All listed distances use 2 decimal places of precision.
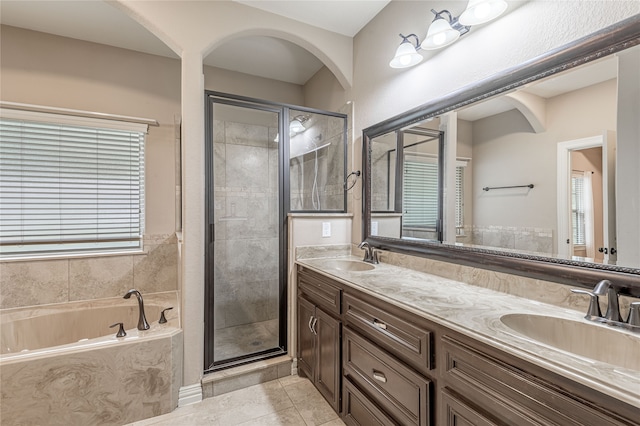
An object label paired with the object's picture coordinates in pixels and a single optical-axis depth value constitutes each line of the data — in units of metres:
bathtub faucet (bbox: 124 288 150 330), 1.96
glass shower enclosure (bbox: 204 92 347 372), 2.19
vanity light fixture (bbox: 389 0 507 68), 1.37
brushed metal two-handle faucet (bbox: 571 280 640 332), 0.91
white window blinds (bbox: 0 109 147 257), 2.40
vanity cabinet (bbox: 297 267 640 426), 0.74
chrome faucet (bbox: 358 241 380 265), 2.19
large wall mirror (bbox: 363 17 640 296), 1.04
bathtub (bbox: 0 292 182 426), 1.60
